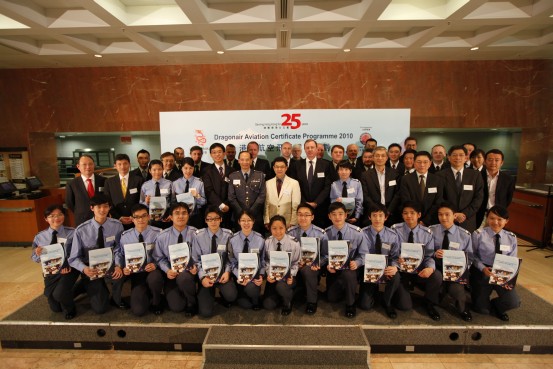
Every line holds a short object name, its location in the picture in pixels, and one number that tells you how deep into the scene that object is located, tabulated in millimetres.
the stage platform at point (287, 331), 2596
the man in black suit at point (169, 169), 4043
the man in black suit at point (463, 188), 3467
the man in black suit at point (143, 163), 4109
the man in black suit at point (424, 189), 3414
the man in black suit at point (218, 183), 3812
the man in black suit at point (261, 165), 4374
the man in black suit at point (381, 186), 3594
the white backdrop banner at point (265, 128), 5352
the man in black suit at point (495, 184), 3723
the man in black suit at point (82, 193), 3654
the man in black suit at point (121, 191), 3656
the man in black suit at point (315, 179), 3865
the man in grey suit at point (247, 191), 3666
